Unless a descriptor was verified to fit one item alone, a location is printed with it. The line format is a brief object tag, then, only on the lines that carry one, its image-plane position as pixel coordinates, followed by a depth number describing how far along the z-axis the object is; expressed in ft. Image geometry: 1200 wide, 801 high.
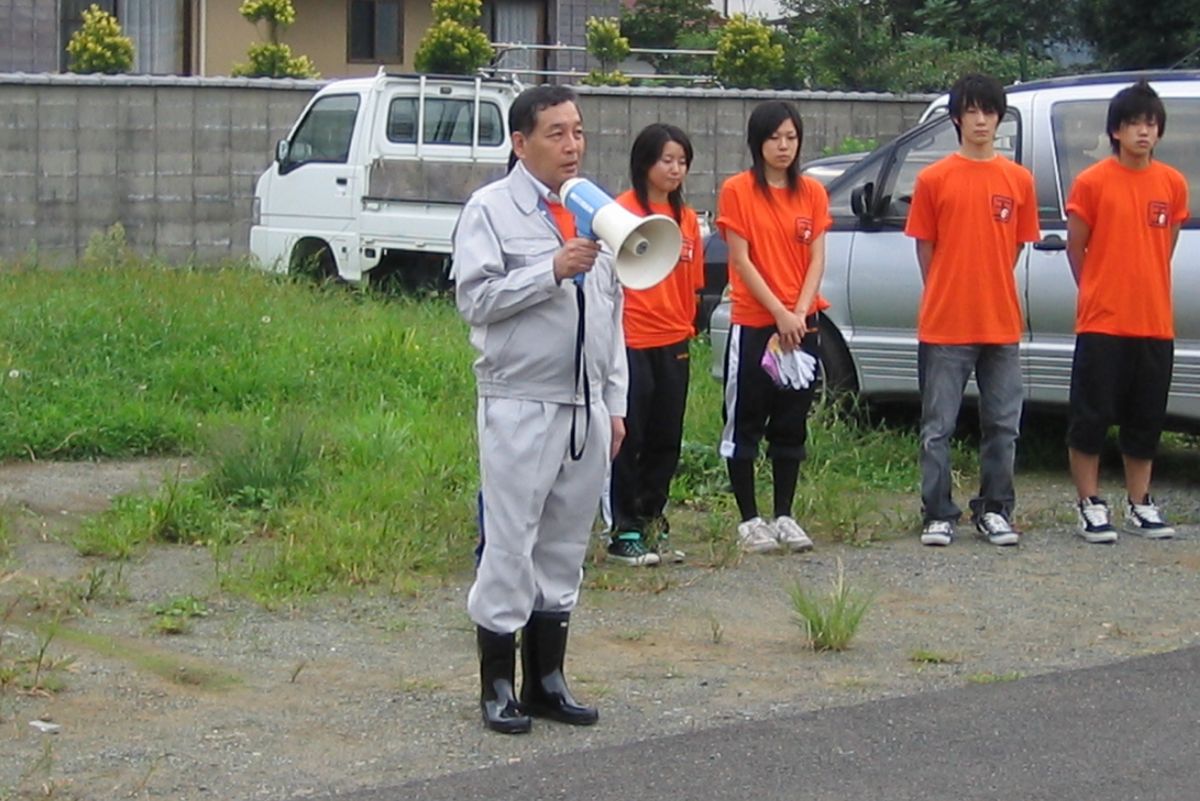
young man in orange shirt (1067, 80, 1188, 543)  37.50
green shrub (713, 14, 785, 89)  116.11
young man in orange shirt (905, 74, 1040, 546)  37.28
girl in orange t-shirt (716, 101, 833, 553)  36.27
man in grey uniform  25.06
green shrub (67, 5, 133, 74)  104.86
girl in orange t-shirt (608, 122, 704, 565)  35.57
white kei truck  70.51
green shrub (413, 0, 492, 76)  111.04
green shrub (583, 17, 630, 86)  118.09
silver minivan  41.92
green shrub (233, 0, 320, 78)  109.13
